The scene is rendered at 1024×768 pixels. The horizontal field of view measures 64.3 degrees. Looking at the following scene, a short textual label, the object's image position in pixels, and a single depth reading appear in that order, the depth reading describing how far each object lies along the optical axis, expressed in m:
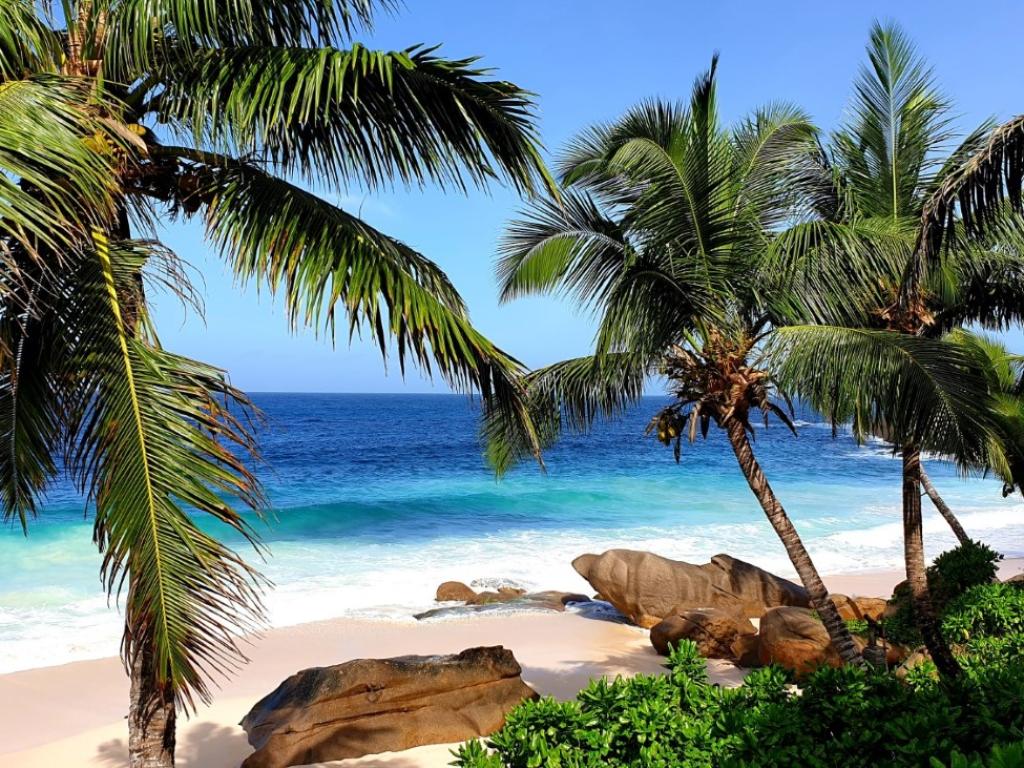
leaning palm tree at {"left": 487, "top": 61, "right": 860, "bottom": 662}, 7.18
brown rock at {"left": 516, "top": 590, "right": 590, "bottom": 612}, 15.45
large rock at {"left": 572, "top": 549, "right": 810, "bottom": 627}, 14.12
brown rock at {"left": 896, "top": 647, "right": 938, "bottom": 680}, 8.60
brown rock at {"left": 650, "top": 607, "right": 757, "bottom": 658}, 11.61
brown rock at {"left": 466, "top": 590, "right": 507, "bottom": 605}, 15.61
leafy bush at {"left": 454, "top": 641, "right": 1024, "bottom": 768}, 3.62
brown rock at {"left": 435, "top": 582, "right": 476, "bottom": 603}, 16.00
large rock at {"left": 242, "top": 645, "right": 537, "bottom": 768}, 7.60
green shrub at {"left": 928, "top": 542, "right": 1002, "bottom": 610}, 9.88
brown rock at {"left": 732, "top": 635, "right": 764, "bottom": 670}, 11.08
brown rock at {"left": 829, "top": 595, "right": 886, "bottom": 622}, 12.91
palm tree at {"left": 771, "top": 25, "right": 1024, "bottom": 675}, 6.79
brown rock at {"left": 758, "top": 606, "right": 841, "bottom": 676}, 10.19
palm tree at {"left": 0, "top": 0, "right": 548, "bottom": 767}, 3.77
